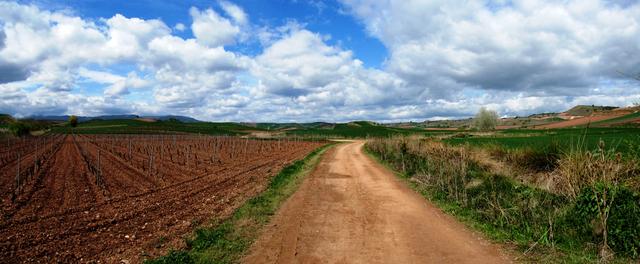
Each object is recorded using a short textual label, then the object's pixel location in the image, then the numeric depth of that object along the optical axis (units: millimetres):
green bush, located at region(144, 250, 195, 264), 6848
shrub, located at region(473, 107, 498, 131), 102500
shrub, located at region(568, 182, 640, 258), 6910
